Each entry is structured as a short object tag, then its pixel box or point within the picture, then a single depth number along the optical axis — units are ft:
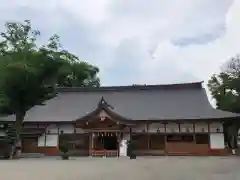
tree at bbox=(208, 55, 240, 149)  72.64
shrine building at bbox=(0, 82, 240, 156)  56.41
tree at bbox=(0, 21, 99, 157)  49.90
